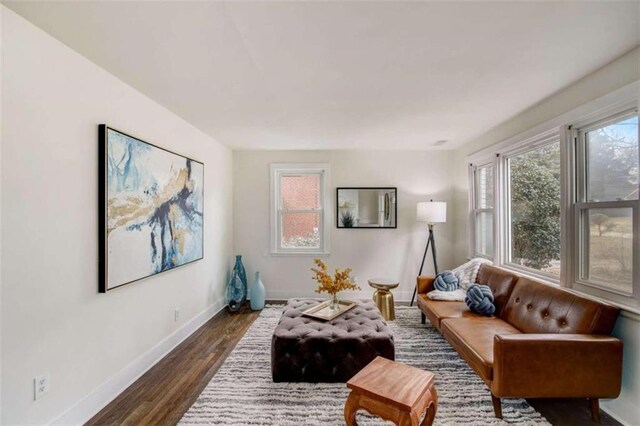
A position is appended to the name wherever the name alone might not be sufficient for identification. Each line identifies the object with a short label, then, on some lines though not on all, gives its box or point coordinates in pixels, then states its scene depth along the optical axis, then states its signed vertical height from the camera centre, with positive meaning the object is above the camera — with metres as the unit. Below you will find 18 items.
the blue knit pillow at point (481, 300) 2.75 -0.84
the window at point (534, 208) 2.69 +0.04
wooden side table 1.50 -0.97
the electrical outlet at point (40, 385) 1.60 -0.94
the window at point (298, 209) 4.66 +0.06
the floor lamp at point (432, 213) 4.04 -0.02
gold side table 3.64 -1.08
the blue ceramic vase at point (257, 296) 4.13 -1.17
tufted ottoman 2.30 -1.11
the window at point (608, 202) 1.94 +0.06
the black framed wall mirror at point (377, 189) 4.58 +0.23
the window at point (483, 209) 3.75 +0.03
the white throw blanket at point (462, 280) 3.21 -0.81
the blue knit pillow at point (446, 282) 3.37 -0.82
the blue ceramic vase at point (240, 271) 4.29 -0.84
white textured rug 1.91 -1.34
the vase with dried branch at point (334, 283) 2.68 -0.64
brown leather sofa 1.79 -0.92
